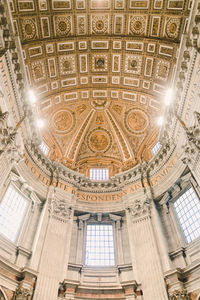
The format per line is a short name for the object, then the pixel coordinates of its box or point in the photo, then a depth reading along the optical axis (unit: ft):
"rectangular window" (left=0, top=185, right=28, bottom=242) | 43.37
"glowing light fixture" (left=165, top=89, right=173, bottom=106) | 49.70
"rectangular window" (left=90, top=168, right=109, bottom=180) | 70.18
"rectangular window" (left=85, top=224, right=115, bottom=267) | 48.81
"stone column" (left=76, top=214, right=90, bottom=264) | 48.56
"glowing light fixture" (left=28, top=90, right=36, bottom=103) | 49.70
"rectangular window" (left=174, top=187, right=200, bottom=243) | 43.21
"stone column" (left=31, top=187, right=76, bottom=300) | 38.91
